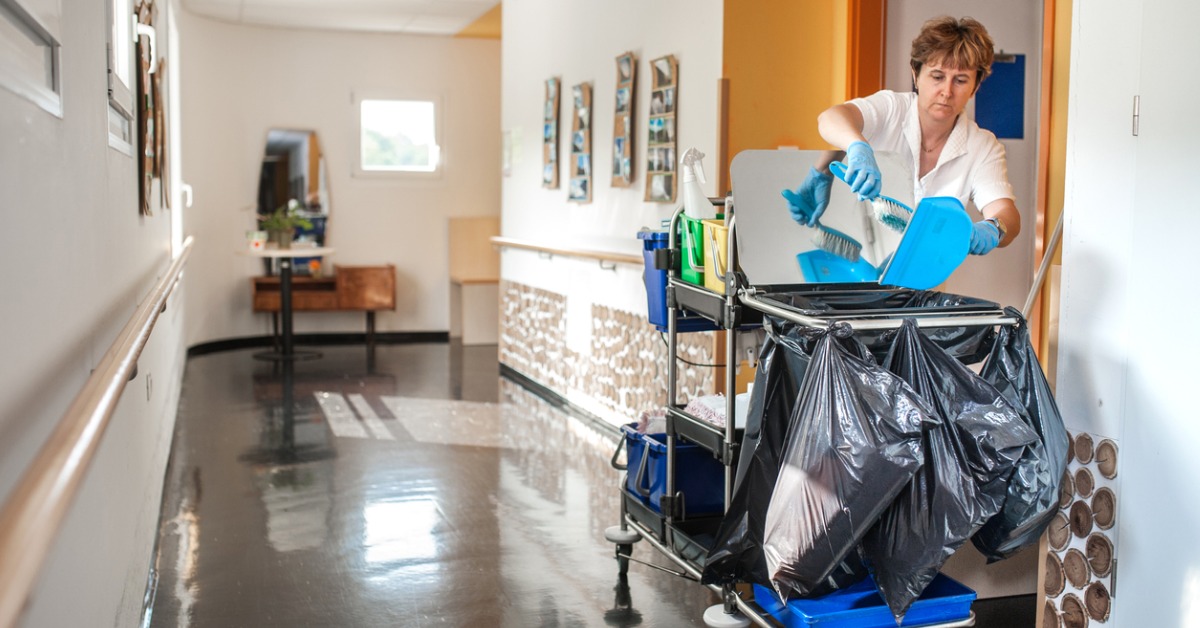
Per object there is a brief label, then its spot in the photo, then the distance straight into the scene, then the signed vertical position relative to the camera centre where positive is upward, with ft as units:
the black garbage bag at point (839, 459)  7.54 -1.60
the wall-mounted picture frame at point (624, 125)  18.28 +1.77
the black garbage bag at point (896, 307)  8.46 -0.63
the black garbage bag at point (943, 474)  7.71 -1.75
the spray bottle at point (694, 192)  10.84 +0.38
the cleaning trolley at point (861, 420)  7.65 -1.39
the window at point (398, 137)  31.94 +2.68
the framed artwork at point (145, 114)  12.46 +1.34
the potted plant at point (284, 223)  29.09 +0.07
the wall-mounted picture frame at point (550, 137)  22.44 +1.91
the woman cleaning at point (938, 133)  9.47 +0.91
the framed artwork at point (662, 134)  16.61 +1.50
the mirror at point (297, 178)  30.91 +1.38
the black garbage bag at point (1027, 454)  7.93 -1.63
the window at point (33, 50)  4.79 +0.87
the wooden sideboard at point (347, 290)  30.53 -1.84
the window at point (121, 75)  9.66 +1.48
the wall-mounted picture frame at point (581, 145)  20.54 +1.60
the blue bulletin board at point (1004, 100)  13.73 +1.67
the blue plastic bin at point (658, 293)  11.43 -0.69
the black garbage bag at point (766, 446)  8.42 -1.71
